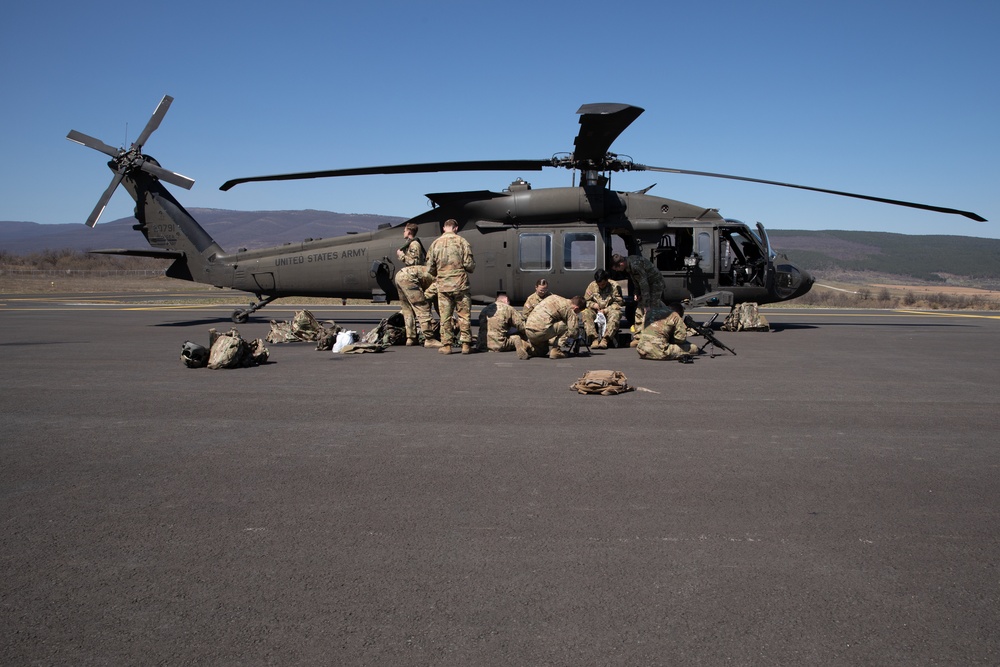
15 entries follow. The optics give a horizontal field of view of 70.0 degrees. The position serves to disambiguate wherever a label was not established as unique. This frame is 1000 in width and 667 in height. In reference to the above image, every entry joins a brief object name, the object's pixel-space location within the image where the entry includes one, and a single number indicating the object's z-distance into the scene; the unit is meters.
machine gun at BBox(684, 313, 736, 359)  10.87
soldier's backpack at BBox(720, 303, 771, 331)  15.63
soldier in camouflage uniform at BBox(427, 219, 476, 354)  11.50
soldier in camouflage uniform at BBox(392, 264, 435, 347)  11.82
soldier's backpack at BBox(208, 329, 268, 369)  9.31
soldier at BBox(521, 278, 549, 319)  10.81
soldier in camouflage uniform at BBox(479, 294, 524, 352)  11.55
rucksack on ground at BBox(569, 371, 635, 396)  7.52
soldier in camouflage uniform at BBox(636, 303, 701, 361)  10.47
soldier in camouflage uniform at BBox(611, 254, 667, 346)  12.41
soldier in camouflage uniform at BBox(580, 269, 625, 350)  12.39
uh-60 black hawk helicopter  14.59
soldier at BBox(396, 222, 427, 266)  12.20
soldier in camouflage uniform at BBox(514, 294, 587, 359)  10.46
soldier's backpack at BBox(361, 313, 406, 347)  11.99
